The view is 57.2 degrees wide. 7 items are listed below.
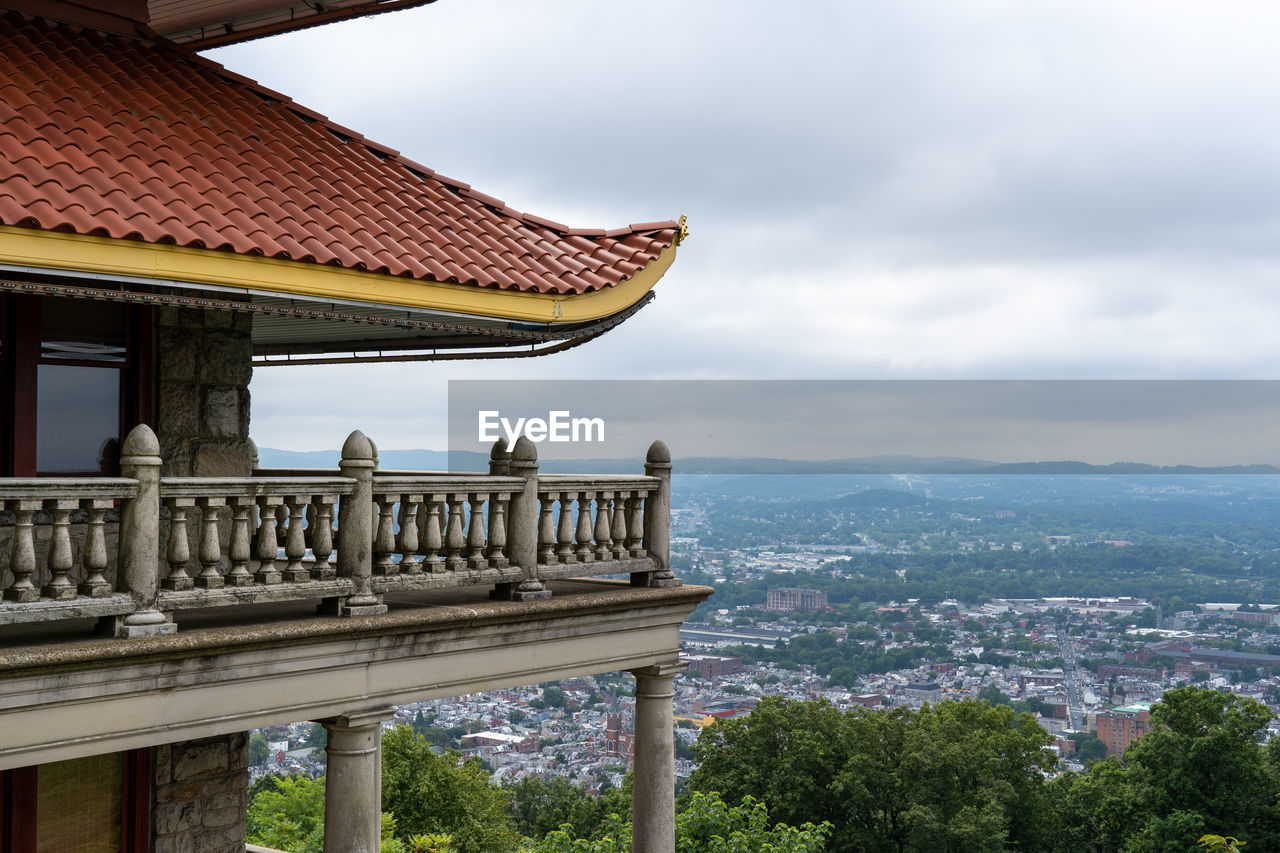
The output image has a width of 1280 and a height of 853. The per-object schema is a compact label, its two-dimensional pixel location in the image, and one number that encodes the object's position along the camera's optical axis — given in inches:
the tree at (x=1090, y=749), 2886.3
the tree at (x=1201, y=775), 1611.7
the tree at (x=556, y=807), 1866.4
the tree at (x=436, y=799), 1384.1
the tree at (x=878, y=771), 1829.5
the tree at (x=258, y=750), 2358.5
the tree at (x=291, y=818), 1019.9
